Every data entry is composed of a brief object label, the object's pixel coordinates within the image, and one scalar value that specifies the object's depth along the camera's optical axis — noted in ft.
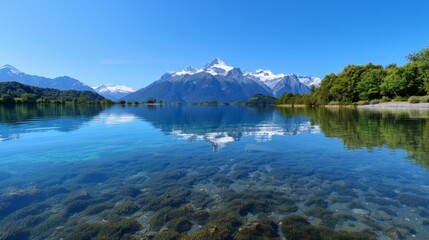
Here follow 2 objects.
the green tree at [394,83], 338.13
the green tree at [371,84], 387.14
